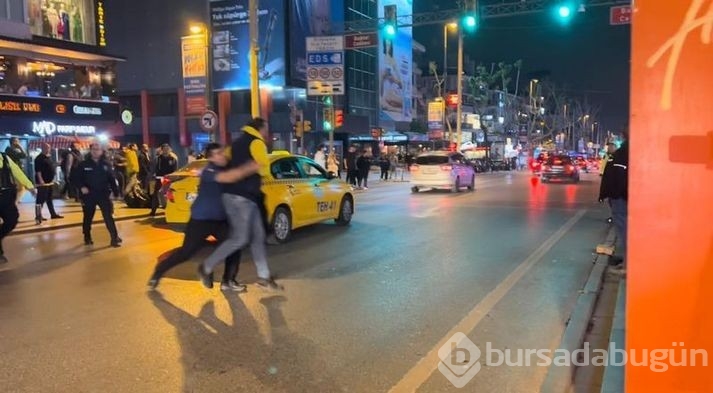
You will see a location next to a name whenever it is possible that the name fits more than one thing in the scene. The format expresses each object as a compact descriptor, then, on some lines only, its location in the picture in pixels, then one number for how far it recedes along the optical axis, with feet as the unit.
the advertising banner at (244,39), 134.92
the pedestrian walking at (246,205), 23.08
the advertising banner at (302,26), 137.08
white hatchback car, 78.48
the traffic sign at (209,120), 59.52
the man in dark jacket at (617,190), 27.91
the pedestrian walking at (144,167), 60.39
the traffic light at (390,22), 69.28
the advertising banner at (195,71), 61.21
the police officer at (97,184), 35.04
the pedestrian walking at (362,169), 89.92
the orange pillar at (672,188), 9.45
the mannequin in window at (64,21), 78.86
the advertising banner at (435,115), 147.84
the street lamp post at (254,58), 59.15
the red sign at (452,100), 153.87
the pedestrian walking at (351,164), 89.10
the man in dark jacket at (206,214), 23.47
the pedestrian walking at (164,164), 52.81
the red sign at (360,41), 73.36
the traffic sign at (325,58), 77.56
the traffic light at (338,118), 97.30
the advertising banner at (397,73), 186.29
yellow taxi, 36.14
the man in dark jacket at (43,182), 47.16
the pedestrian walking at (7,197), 31.07
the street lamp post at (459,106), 130.20
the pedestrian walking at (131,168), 56.03
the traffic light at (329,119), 93.58
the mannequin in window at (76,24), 81.30
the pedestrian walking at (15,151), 51.03
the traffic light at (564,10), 57.62
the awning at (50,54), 72.28
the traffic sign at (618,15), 54.97
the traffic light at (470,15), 61.31
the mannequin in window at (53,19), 76.95
